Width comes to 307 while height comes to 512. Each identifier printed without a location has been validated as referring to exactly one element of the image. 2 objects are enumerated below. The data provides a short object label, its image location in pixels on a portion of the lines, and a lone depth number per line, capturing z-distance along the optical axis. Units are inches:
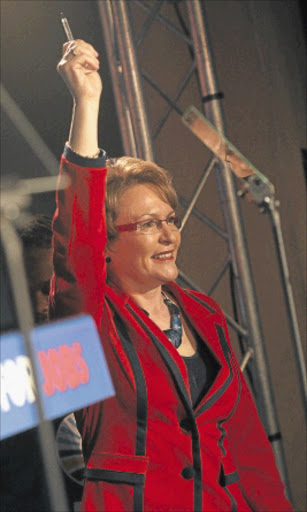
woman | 130.2
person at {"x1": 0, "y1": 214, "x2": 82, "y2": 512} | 139.0
